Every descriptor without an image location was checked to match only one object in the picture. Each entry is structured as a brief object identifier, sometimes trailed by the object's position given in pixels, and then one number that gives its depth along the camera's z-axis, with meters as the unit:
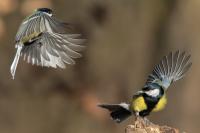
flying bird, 7.17
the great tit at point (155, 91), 7.61
